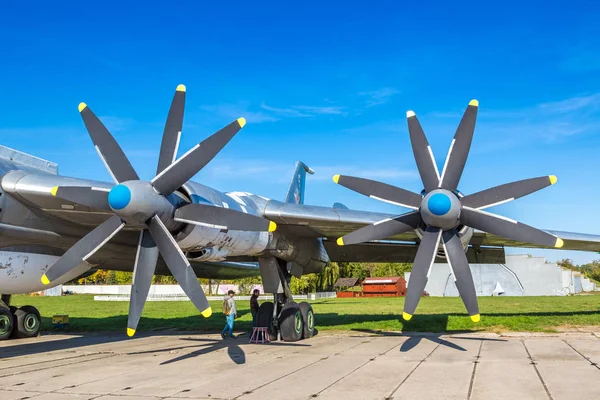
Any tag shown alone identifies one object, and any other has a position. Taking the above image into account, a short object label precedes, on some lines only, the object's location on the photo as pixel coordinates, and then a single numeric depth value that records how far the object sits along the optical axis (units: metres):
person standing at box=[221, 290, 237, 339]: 15.28
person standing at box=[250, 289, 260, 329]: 16.19
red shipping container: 59.12
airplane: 9.84
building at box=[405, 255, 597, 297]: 58.03
